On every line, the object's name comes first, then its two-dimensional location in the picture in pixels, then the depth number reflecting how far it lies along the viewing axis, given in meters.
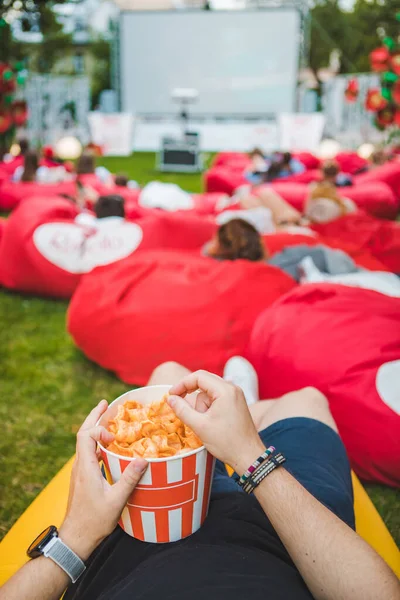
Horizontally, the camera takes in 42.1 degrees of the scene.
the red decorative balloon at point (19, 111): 7.15
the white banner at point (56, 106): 12.86
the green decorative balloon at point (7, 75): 6.30
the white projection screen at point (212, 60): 13.93
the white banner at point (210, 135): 13.80
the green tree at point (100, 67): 22.77
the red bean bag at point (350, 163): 7.10
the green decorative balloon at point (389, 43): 5.14
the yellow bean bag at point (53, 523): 1.20
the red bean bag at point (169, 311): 2.02
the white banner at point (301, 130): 12.45
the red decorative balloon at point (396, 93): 5.06
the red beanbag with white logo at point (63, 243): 2.87
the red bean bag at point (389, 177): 5.36
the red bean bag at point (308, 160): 7.62
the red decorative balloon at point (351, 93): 8.08
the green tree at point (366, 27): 22.67
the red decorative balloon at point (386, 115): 5.27
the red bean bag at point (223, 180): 6.10
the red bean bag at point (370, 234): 3.01
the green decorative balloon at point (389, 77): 5.10
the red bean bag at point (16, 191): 5.20
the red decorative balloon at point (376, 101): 5.29
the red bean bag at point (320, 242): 2.78
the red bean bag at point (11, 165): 6.65
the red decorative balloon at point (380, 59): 5.12
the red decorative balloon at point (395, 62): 5.00
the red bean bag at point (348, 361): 1.56
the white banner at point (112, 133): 12.85
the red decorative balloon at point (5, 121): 7.09
